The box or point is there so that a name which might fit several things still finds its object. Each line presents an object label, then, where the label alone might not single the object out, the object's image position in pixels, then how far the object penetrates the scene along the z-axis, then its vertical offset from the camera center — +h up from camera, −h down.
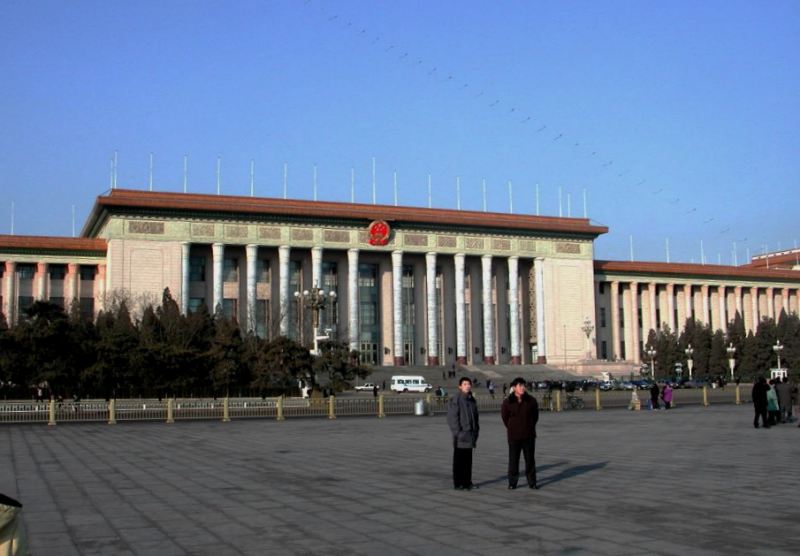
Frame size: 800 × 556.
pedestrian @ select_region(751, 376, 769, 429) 24.02 -0.85
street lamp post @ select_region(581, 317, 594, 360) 80.88 +3.69
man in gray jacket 11.88 -0.84
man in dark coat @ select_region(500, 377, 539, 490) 11.98 -0.79
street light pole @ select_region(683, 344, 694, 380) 74.79 +1.15
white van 63.44 -0.95
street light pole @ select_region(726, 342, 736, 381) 70.19 +1.14
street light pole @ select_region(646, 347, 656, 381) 78.38 +0.78
